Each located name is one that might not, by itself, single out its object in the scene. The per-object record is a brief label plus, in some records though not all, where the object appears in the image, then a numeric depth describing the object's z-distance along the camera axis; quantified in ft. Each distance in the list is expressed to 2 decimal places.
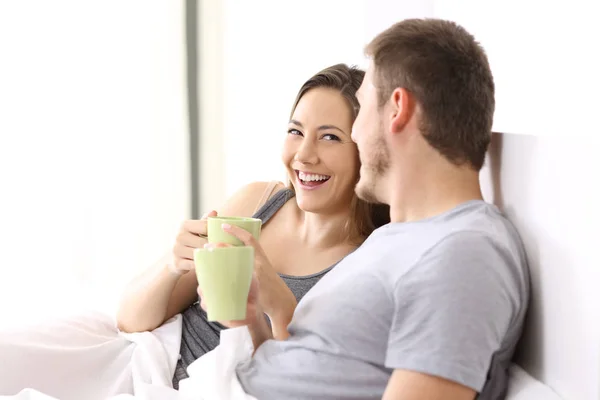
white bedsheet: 7.13
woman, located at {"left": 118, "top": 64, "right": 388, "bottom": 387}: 7.58
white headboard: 5.50
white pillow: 5.76
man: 5.70
